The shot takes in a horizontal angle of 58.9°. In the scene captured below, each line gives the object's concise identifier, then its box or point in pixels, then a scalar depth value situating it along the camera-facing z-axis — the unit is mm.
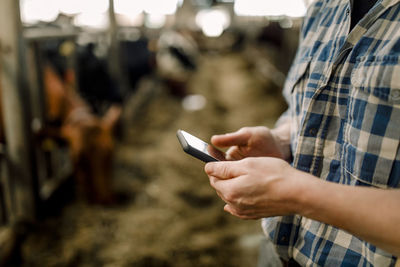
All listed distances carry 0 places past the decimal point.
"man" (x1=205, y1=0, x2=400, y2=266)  621
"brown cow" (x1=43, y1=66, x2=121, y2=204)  2494
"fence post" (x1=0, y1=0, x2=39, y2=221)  2004
